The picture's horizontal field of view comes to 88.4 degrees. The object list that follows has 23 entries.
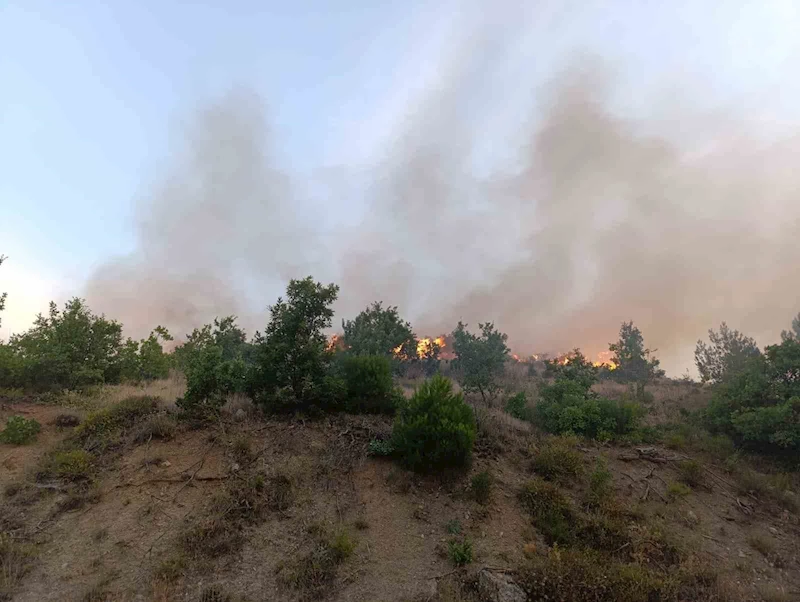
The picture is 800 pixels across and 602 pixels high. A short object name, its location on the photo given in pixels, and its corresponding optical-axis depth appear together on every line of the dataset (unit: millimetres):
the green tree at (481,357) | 23672
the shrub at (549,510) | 9461
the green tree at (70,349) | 14922
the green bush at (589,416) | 15328
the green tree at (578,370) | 21856
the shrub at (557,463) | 11828
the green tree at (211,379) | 12234
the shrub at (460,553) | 8336
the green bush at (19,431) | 11273
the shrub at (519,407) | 17844
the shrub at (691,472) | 12448
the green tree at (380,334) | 26469
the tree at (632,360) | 35938
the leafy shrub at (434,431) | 10664
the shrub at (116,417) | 11602
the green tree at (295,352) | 13008
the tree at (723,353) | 26125
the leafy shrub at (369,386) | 13773
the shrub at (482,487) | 10297
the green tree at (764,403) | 13648
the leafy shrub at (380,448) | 11531
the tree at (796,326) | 36319
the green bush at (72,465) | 10047
